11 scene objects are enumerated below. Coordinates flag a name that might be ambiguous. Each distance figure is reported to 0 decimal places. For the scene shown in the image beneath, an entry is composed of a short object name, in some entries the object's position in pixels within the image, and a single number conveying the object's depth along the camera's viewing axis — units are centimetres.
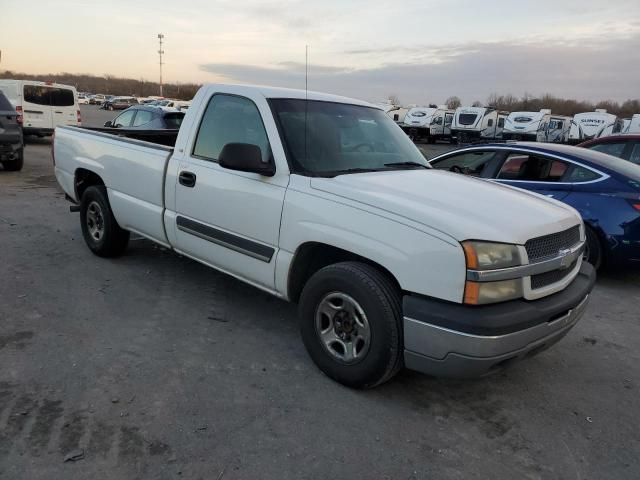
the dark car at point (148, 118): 1095
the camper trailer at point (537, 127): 3338
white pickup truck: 279
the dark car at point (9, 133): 1077
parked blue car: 561
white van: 1623
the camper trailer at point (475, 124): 3619
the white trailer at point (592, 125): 2966
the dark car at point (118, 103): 6538
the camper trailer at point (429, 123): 3800
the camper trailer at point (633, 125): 2567
